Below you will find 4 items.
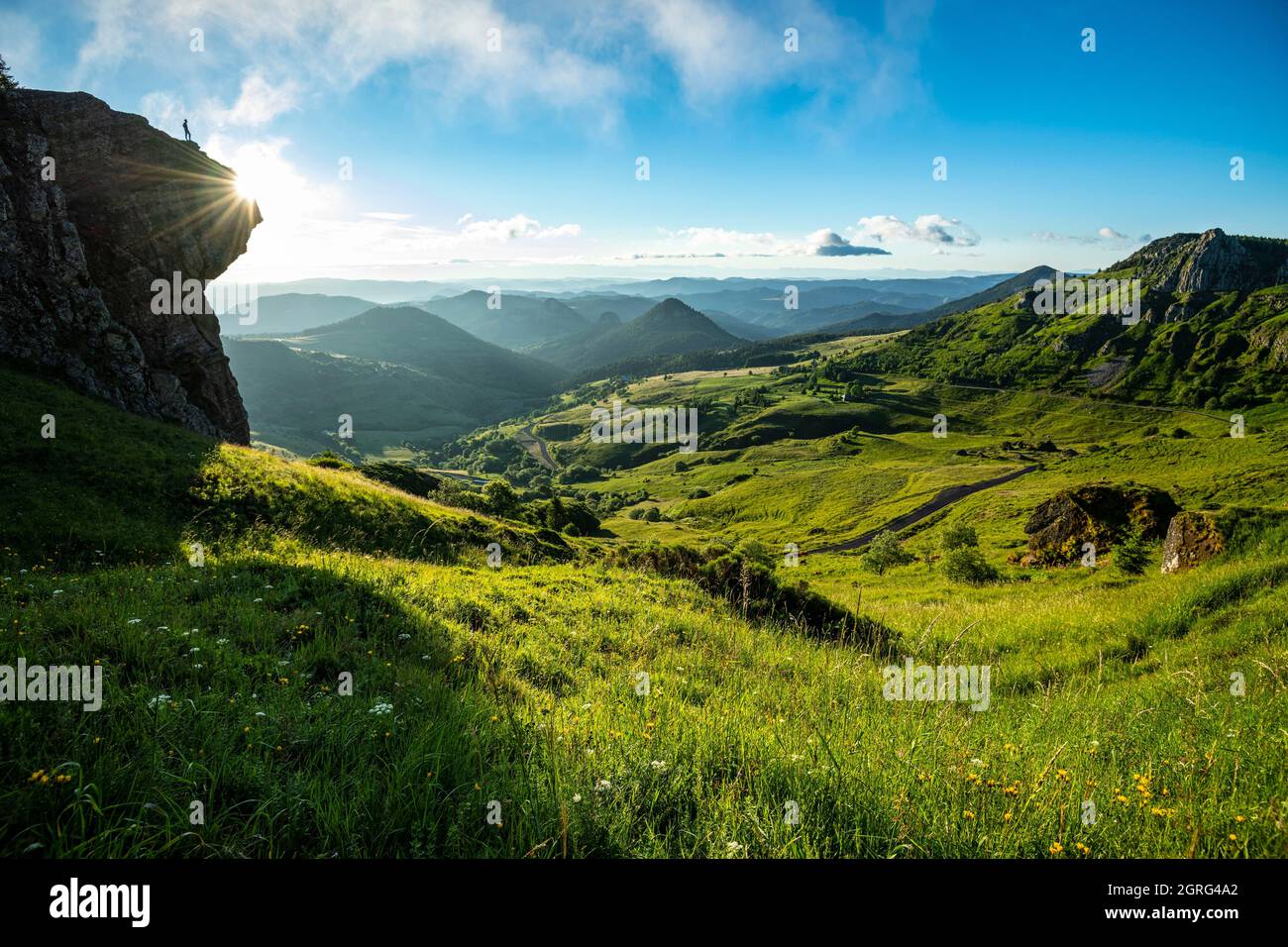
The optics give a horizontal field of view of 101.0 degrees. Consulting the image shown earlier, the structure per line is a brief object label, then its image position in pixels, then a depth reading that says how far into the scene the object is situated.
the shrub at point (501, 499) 61.69
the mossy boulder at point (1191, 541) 19.31
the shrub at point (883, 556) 75.64
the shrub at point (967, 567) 50.44
